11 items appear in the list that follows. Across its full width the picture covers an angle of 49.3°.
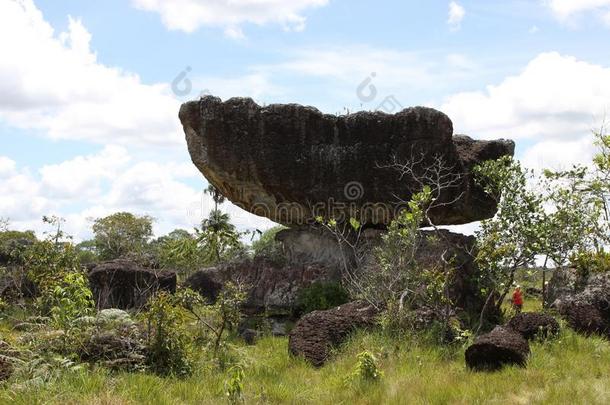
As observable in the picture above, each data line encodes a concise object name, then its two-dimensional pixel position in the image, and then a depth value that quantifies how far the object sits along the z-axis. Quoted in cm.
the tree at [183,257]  1656
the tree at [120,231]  4588
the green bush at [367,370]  958
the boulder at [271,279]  1753
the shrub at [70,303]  902
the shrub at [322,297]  1647
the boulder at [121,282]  1873
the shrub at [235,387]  825
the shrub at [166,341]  960
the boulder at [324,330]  1158
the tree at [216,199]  3647
